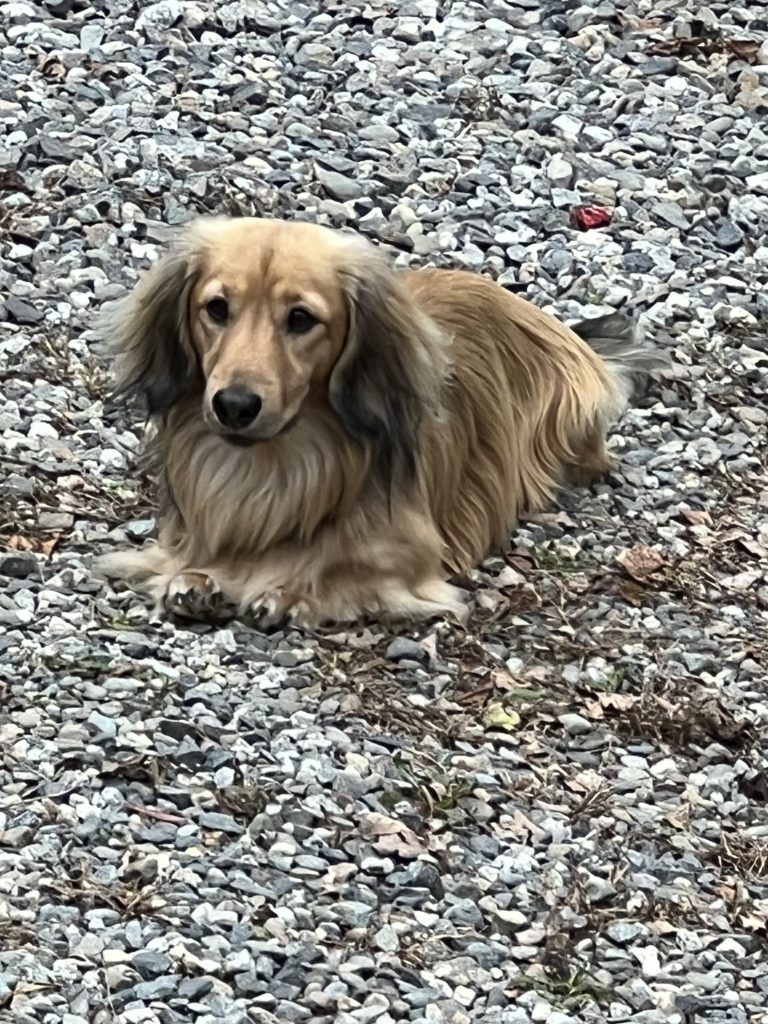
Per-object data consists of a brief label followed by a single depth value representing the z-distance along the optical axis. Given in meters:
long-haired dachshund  5.31
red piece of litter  7.55
